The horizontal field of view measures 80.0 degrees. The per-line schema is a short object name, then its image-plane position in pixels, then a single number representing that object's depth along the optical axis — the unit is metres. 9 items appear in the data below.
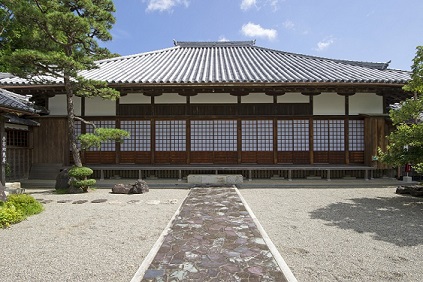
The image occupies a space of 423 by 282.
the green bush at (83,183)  10.16
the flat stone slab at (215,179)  11.80
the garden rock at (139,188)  10.15
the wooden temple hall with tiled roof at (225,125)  12.77
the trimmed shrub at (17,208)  6.07
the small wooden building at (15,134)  10.39
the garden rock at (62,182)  10.35
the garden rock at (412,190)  9.24
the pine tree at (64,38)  8.92
